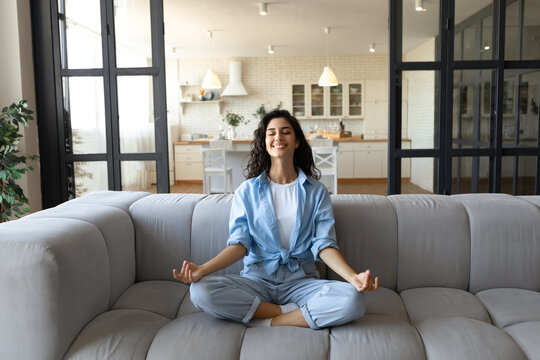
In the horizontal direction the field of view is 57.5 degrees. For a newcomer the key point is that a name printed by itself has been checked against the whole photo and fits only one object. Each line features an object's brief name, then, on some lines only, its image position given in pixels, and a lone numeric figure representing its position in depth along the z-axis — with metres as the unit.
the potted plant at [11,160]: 3.03
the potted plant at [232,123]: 7.71
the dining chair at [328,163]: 6.71
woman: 1.83
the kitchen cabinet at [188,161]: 9.19
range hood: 10.30
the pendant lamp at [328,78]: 8.09
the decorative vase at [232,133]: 7.77
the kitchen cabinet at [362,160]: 9.09
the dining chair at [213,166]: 6.90
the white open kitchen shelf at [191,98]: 10.50
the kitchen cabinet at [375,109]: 10.49
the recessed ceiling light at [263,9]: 5.85
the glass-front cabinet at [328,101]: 10.62
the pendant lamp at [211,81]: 8.33
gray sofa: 1.68
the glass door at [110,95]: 3.38
